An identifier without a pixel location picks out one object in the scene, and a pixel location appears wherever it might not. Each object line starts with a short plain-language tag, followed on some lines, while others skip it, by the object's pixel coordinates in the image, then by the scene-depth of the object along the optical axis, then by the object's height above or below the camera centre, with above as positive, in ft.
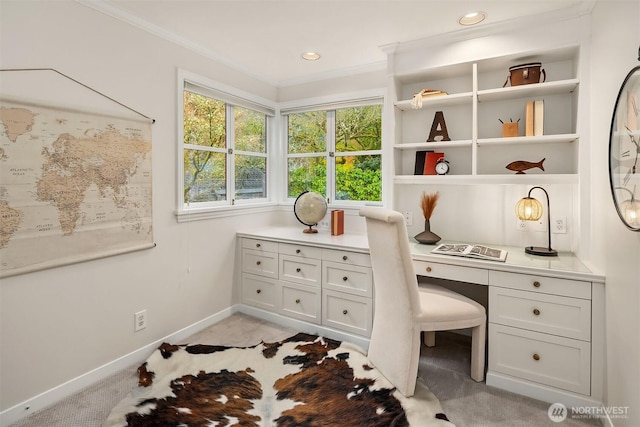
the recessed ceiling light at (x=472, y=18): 7.27 +4.11
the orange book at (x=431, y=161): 9.09 +1.21
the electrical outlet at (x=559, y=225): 7.95 -0.44
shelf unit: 7.64 +2.19
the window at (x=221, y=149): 9.35 +1.77
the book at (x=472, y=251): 7.16 -1.01
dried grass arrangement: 9.00 +0.06
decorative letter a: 8.84 +2.03
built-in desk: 6.10 -2.13
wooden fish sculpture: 7.80 +0.94
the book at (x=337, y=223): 10.28 -0.51
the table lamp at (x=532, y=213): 7.49 -0.15
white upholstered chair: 6.20 -2.05
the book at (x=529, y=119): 7.67 +1.97
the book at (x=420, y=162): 9.30 +1.21
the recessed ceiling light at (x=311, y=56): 9.50 +4.28
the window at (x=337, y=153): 10.88 +1.80
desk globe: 10.48 -0.05
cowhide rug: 5.86 -3.58
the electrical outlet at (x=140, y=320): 7.86 -2.66
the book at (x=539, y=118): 7.57 +1.97
